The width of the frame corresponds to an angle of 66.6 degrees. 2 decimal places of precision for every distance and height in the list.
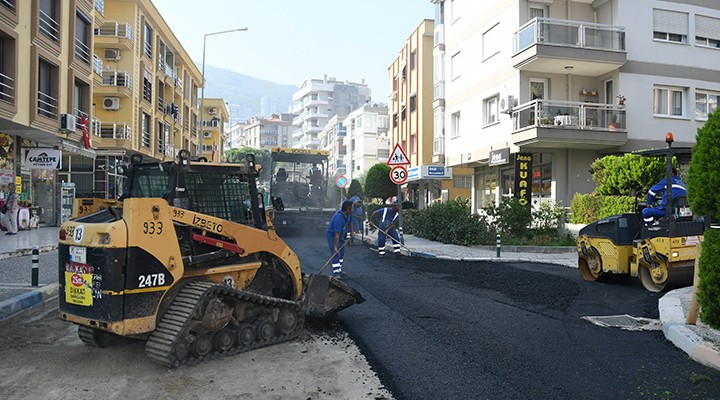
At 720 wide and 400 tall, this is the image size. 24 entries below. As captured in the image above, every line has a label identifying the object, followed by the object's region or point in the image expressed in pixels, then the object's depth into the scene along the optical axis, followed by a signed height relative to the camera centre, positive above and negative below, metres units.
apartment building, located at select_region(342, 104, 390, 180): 67.56 +8.41
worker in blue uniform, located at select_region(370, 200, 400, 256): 15.70 -0.60
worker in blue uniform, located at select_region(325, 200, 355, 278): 10.62 -0.58
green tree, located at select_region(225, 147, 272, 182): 77.96 +7.36
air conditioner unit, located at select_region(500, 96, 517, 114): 20.81 +3.90
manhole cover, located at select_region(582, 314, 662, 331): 6.60 -1.47
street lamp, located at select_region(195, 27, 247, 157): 35.47 +11.19
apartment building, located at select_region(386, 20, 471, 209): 31.02 +5.26
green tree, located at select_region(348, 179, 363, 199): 41.17 +1.11
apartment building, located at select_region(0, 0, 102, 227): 17.47 +4.05
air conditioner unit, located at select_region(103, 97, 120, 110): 31.42 +5.68
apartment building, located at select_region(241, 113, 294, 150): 116.00 +15.20
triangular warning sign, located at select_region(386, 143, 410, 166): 17.17 +1.45
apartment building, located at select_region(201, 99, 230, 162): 65.06 +9.23
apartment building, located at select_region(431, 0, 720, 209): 19.34 +4.73
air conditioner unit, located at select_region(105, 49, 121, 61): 31.53 +8.50
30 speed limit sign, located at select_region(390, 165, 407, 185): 17.06 +0.90
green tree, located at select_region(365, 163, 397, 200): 34.03 +1.22
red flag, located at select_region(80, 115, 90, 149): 23.66 +3.07
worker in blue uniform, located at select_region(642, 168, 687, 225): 8.62 +0.11
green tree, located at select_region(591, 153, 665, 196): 15.88 +0.96
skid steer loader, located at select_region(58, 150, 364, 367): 4.89 -0.68
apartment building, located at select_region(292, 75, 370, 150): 106.00 +19.82
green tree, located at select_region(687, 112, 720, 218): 4.82 +0.31
